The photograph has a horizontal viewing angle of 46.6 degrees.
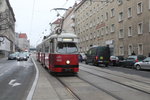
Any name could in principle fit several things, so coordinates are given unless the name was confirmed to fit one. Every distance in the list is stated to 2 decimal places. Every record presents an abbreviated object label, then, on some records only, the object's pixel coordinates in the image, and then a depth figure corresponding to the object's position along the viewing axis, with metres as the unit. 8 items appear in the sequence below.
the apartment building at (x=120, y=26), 23.74
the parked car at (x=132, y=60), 18.76
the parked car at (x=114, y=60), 22.25
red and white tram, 11.14
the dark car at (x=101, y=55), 20.52
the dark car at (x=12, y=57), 38.29
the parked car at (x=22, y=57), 32.66
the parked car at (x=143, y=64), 16.31
